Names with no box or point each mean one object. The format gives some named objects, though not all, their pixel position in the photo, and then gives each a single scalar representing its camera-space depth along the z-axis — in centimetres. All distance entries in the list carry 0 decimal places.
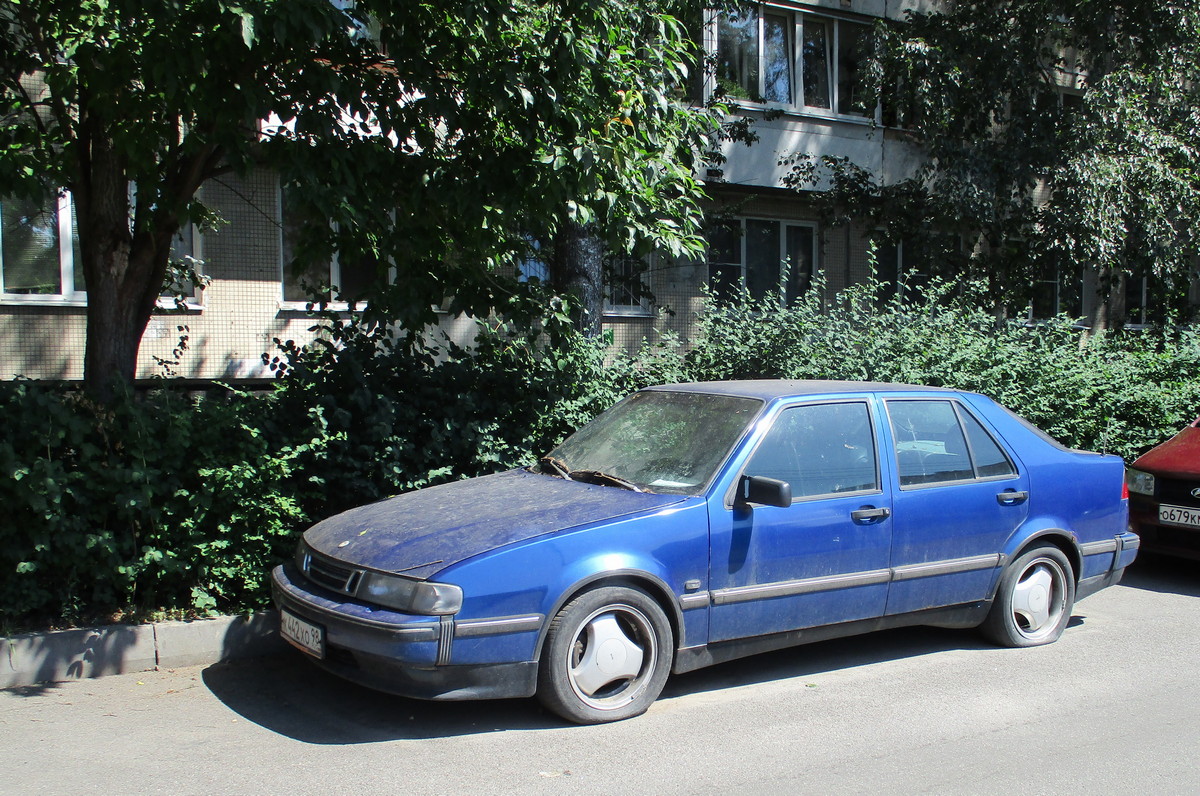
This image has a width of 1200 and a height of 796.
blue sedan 432
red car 755
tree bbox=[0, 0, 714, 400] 623
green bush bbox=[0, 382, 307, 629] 542
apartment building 1210
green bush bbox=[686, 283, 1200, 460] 885
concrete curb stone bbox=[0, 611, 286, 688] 520
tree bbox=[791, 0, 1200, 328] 1348
